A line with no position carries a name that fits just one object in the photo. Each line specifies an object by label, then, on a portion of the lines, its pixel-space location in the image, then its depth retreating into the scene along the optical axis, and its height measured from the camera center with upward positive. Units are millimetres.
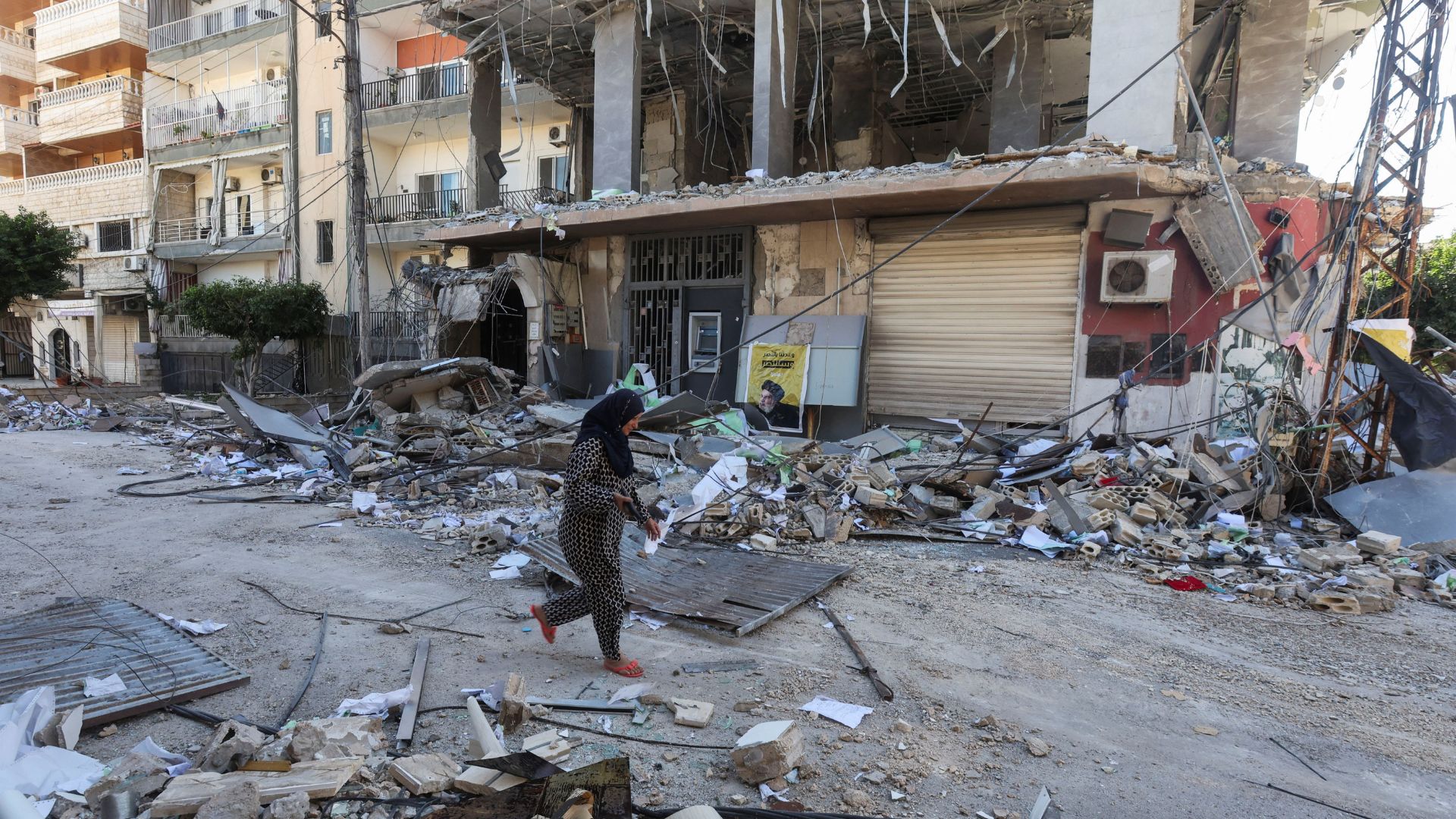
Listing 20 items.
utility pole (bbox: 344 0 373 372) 13180 +2827
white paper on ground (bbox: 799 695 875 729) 3242 -1619
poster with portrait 10938 -552
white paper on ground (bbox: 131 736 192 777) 2719 -1619
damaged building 8953 +1942
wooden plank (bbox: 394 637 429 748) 2998 -1632
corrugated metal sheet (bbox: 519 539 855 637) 4543 -1651
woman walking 3691 -849
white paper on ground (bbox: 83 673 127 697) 3234 -1610
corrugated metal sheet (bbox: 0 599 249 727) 3217 -1631
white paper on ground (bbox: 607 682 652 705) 3443 -1649
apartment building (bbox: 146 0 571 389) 21109 +5659
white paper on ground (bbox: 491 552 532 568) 5625 -1706
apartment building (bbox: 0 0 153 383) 26406 +6343
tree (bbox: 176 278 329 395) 18938 +396
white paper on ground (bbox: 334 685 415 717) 3229 -1642
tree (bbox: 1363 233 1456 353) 17406 +1743
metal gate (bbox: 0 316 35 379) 28812 -1406
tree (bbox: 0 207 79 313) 19812 +1712
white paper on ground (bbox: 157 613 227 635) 4125 -1688
